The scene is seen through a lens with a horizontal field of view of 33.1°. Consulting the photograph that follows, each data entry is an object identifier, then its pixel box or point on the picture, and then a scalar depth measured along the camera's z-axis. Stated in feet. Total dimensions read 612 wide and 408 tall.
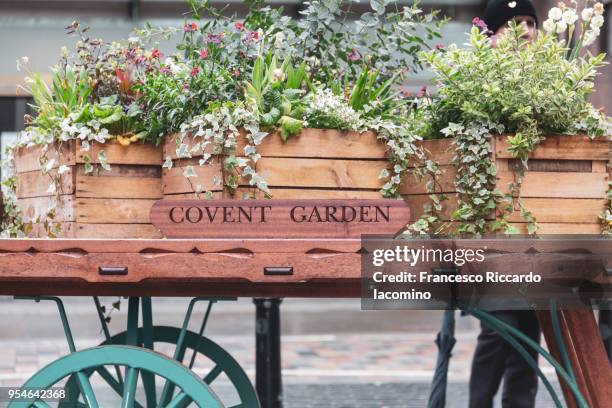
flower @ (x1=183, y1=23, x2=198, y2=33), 10.26
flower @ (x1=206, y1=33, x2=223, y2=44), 9.99
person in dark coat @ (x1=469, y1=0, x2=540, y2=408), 16.42
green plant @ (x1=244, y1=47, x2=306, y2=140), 9.30
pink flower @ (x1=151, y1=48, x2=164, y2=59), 10.42
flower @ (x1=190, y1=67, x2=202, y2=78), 9.66
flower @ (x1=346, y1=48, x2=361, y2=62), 10.81
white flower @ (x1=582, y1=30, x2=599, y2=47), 10.07
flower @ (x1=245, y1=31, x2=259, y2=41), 9.93
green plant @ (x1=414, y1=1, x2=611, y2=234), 9.29
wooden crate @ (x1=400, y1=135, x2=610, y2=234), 9.39
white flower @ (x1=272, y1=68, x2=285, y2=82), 9.91
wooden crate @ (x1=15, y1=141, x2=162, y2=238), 9.71
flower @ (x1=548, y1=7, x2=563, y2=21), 9.93
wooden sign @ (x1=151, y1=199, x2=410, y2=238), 8.66
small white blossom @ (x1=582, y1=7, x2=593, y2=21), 9.94
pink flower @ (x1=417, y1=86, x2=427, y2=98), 11.15
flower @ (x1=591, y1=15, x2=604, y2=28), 10.00
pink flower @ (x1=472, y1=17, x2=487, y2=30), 10.02
